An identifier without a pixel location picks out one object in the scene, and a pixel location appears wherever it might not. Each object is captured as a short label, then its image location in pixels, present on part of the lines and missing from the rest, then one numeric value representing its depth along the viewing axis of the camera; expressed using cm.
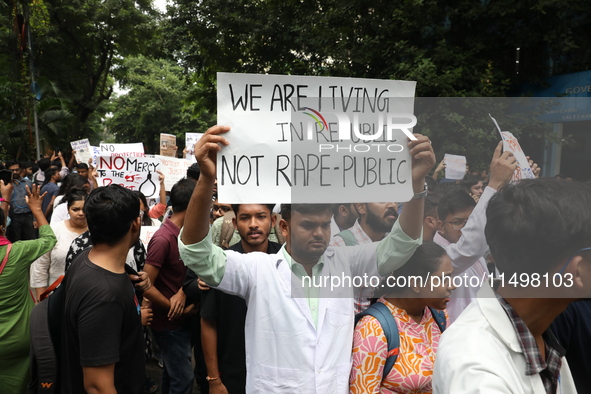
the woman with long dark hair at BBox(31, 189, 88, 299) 397
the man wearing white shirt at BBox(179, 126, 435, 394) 198
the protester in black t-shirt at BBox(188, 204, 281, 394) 267
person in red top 342
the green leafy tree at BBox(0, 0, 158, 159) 2006
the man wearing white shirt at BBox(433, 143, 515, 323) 211
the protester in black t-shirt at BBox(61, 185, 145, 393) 208
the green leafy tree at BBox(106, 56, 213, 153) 3118
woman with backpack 202
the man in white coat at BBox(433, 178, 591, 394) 134
